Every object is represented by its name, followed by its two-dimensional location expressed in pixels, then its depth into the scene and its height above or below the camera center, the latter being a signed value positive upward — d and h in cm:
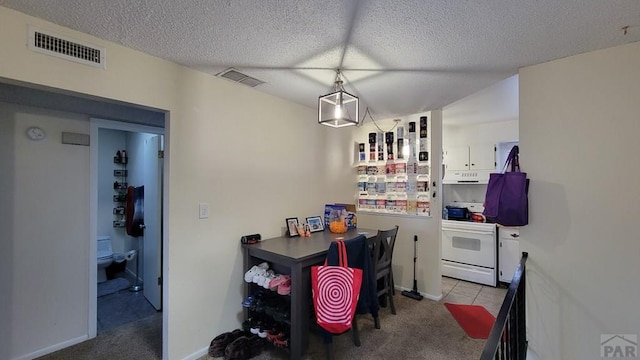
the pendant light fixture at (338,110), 193 +56
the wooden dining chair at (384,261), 265 -85
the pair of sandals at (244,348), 209 -137
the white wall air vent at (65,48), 148 +80
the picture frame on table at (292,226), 287 -50
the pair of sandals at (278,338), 211 -129
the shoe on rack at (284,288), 214 -88
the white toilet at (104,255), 370 -107
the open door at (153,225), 297 -51
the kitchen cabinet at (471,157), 409 +40
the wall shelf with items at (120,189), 411 -13
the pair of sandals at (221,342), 216 -137
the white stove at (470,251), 371 -104
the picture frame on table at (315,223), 315 -51
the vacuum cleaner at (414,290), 330 -140
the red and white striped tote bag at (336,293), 200 -87
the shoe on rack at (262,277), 222 -82
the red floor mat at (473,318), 254 -147
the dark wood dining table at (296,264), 202 -71
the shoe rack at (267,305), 215 -106
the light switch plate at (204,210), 221 -25
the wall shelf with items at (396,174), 342 +10
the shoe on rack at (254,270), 231 -80
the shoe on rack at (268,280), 217 -83
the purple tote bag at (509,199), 209 -14
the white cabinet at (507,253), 358 -99
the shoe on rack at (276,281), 215 -83
